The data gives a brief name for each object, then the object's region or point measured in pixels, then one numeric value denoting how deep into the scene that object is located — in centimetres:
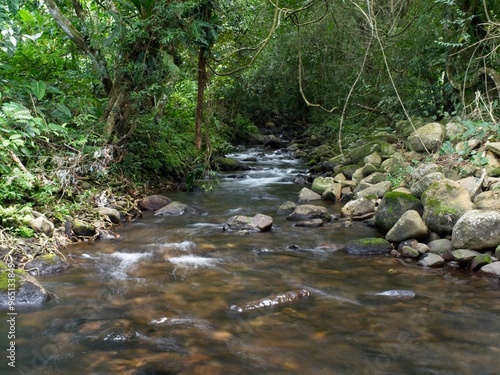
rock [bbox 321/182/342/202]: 890
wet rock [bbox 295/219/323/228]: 698
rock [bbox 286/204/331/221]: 737
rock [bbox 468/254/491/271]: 487
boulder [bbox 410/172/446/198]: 646
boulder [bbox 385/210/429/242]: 562
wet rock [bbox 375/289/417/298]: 433
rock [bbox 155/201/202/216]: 764
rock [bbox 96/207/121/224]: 657
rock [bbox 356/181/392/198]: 771
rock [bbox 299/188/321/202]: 909
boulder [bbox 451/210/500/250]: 496
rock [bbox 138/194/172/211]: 783
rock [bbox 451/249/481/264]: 501
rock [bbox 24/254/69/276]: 464
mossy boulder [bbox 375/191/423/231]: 624
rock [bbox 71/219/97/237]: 592
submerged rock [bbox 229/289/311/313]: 403
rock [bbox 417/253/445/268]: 511
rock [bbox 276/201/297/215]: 789
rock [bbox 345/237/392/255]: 562
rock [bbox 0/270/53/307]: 387
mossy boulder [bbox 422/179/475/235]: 556
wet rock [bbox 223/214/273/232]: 670
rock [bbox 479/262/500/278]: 471
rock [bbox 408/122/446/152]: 826
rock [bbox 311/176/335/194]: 938
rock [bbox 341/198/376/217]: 738
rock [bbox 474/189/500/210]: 549
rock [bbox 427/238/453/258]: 532
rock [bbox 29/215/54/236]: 519
